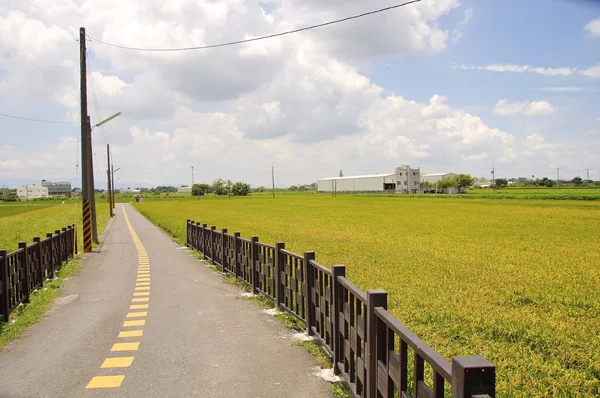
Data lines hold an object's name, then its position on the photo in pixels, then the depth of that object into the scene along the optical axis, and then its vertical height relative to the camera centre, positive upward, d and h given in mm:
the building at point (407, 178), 135375 +1855
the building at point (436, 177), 155900 +2331
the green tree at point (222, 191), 192012 -1158
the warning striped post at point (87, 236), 21062 -1964
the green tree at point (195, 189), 182088 -380
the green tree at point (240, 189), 185750 -466
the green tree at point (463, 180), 144025 +1136
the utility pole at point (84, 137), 22000 +2476
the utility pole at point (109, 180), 58650 +1273
